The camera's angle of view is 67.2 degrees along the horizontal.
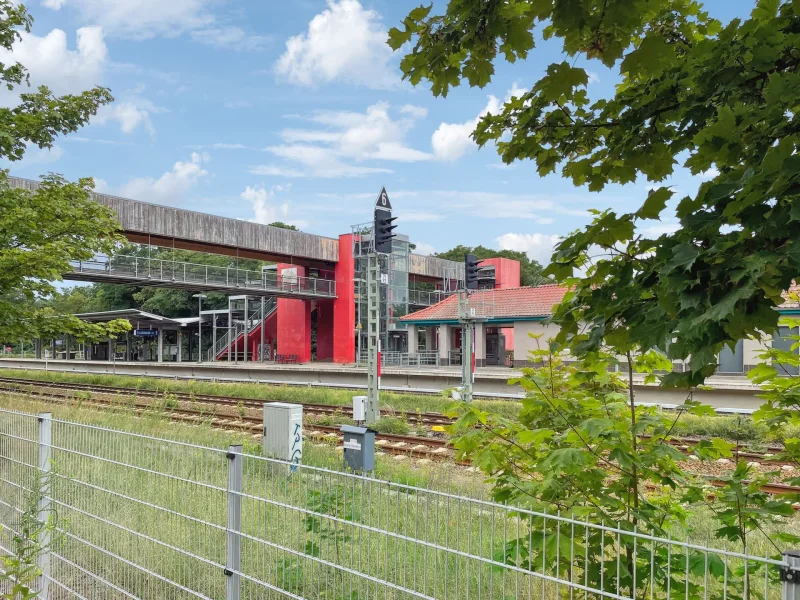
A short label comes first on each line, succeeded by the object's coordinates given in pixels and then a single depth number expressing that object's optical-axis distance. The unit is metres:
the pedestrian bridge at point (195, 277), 32.31
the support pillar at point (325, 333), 50.31
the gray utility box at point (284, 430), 9.13
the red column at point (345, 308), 45.38
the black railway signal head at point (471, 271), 15.34
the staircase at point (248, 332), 50.59
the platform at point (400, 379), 18.47
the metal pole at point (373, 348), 14.02
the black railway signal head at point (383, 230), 13.55
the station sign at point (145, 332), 51.75
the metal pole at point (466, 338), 15.18
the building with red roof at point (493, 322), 34.81
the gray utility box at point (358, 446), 8.68
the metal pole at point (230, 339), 50.66
